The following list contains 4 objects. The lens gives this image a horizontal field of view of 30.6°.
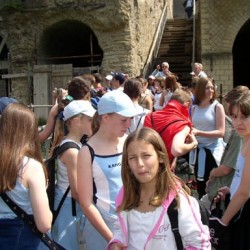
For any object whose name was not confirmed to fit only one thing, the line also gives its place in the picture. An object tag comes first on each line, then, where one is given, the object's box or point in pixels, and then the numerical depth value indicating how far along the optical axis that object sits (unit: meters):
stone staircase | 18.78
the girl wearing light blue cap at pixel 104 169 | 2.97
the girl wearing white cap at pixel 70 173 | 3.28
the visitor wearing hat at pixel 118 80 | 7.73
